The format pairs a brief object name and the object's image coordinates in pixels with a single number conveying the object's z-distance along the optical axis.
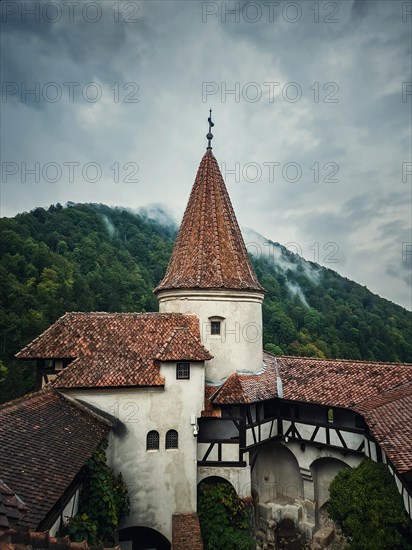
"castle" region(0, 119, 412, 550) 13.31
